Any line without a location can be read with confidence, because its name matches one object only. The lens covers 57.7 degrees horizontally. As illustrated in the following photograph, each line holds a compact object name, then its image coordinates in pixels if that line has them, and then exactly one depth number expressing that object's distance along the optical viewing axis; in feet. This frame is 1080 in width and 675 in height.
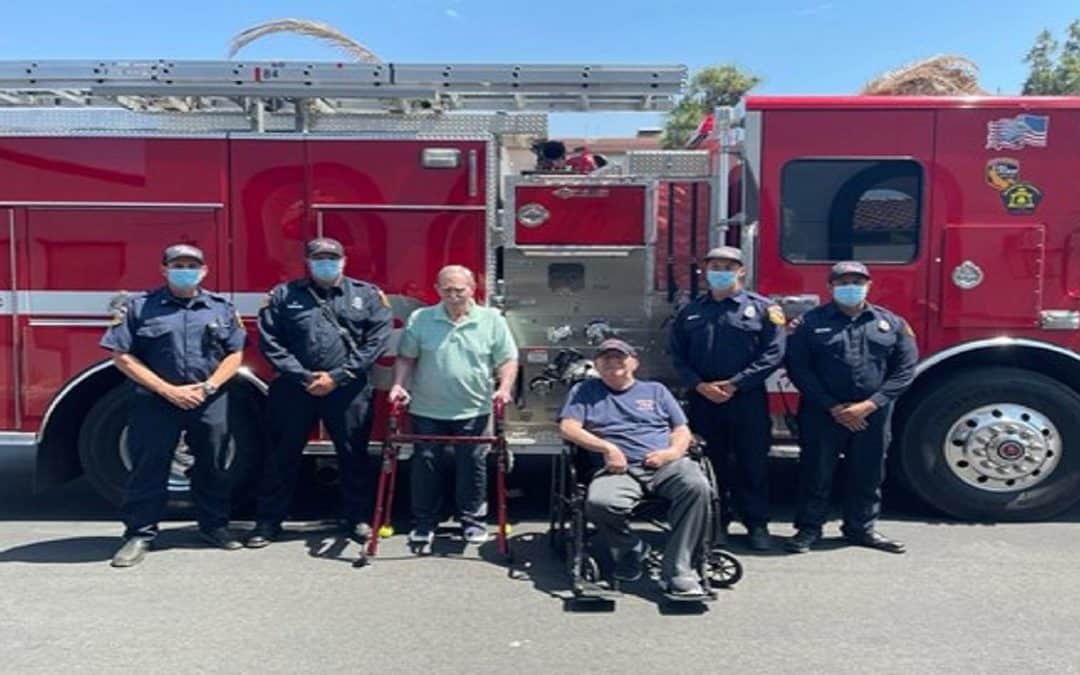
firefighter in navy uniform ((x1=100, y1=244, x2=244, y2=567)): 18.11
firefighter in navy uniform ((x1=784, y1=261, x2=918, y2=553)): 18.43
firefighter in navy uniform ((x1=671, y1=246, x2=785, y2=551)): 18.48
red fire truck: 19.69
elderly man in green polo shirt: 18.69
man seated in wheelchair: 15.92
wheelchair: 15.99
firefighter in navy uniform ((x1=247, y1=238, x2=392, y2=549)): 18.70
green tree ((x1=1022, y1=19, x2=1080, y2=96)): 69.15
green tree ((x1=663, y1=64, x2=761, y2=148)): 65.22
